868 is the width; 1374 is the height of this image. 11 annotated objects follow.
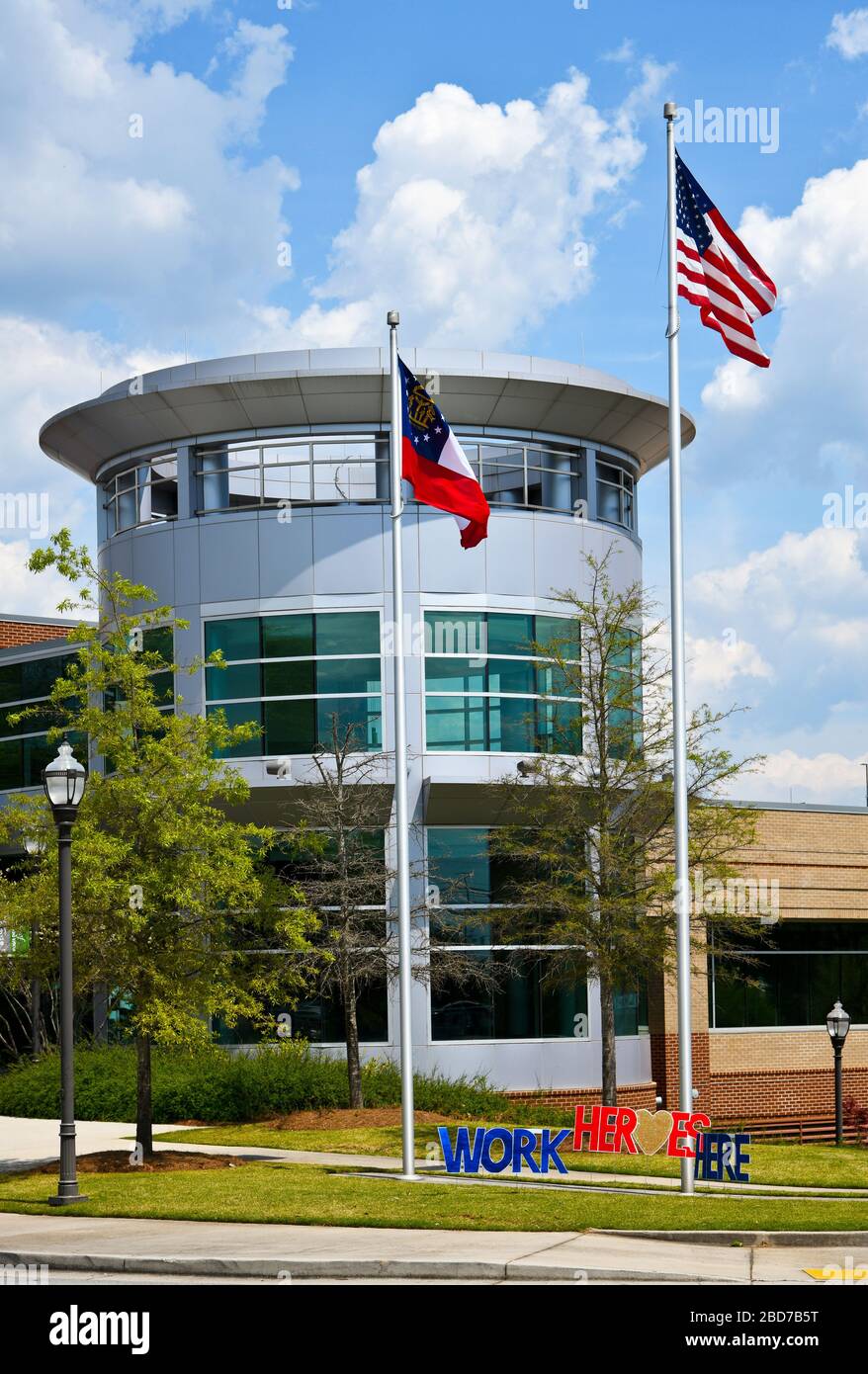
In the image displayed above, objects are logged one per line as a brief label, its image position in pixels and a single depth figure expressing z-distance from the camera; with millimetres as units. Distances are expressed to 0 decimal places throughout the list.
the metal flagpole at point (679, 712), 18219
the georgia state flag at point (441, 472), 20406
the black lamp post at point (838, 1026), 30078
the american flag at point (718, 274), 18906
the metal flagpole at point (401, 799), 19812
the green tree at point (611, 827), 25422
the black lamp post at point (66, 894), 18109
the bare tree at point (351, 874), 27344
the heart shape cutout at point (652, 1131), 22734
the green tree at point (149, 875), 21094
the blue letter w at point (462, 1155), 19016
